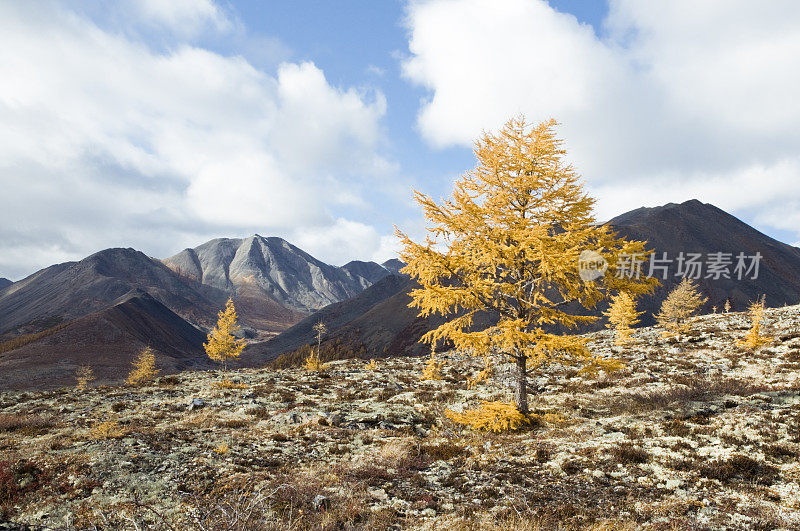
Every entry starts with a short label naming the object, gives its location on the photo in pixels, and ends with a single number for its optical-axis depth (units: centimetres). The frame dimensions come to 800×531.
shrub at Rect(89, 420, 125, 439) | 1127
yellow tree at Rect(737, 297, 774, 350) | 2205
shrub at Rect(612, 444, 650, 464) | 891
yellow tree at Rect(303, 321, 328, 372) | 3636
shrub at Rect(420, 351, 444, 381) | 2371
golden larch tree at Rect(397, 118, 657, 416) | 1218
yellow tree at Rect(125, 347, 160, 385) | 5575
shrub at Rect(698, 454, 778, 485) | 756
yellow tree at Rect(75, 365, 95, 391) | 7197
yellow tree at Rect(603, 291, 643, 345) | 3184
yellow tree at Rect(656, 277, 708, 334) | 4672
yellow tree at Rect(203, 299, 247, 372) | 3956
